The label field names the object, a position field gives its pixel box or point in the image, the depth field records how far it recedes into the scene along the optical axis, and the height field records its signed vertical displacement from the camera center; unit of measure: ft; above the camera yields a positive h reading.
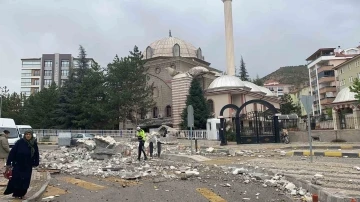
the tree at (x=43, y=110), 135.44 +12.35
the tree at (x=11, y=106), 161.58 +16.99
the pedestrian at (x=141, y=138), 45.57 -0.38
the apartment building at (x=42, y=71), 280.10 +59.43
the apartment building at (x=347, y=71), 163.53 +33.41
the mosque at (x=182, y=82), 126.93 +23.08
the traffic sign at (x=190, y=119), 50.09 +2.49
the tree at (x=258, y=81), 220.23 +36.76
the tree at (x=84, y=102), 119.24 +13.27
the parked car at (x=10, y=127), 55.60 +1.89
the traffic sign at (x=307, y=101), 37.14 +3.74
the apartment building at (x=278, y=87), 334.44 +49.65
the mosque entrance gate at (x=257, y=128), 69.82 +1.24
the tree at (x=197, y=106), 111.65 +10.38
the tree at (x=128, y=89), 119.14 +18.52
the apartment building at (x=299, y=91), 262.49 +37.37
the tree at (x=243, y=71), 227.20 +45.58
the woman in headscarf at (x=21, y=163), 20.99 -1.78
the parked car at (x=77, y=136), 83.71 +0.09
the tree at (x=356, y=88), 81.45 +11.41
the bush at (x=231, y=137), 83.53 -0.82
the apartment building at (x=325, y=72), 204.64 +40.54
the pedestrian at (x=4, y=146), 35.63 -0.95
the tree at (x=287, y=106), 183.42 +16.20
